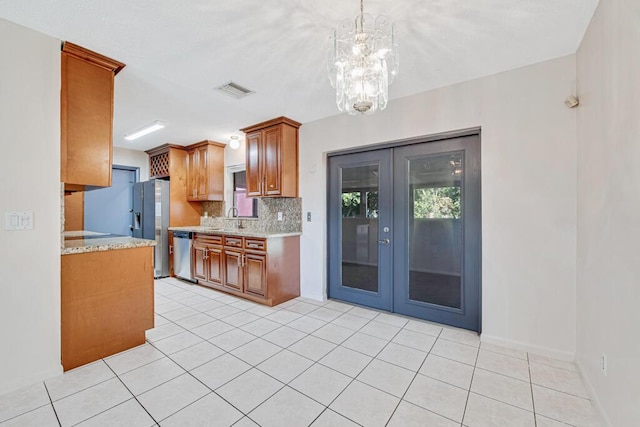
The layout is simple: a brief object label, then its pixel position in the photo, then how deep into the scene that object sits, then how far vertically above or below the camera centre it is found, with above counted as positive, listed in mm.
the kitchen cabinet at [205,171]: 4957 +759
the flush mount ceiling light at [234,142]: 4363 +1109
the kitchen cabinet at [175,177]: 5118 +670
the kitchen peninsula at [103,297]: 2062 -689
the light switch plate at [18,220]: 1798 -53
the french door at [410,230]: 2748 -201
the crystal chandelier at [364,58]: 1689 +982
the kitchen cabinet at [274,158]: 3760 +766
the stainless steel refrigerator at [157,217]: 4867 -88
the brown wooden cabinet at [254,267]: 3486 -743
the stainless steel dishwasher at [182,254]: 4570 -729
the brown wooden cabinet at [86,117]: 2086 +758
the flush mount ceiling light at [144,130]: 3930 +1244
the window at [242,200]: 4828 +226
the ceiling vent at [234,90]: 2764 +1270
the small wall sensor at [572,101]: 2117 +856
